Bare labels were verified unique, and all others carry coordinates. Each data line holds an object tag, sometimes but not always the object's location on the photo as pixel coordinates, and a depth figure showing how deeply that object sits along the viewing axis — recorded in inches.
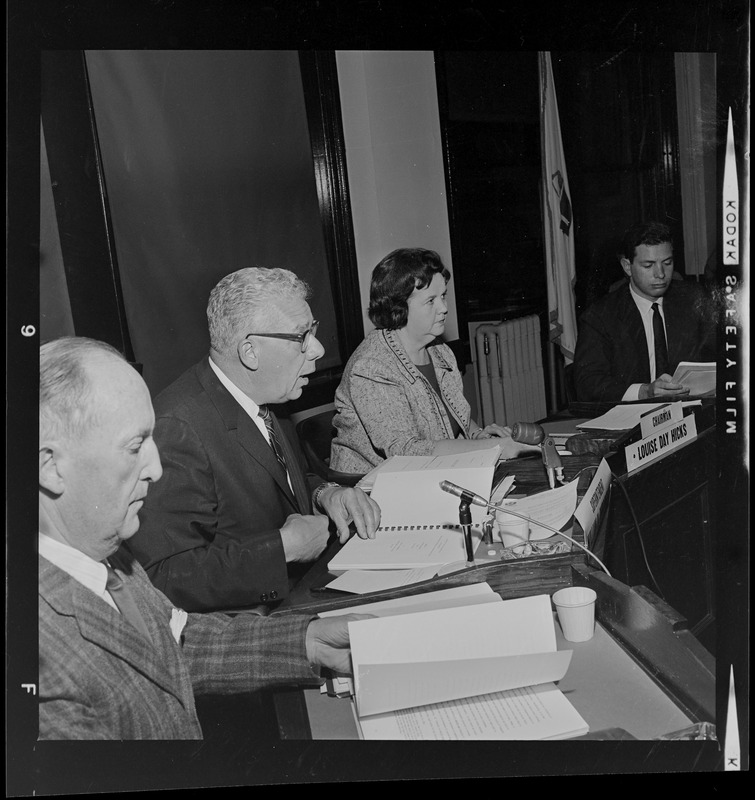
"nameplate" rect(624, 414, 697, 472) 83.3
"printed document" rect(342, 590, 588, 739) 60.7
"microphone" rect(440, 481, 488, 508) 75.8
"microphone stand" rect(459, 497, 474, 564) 74.5
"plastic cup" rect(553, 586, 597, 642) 64.3
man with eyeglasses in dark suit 75.7
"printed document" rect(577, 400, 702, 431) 88.0
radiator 83.8
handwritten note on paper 74.0
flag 80.9
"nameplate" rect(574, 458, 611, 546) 76.0
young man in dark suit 79.0
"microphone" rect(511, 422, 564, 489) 87.3
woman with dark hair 81.5
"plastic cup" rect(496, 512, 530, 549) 76.1
